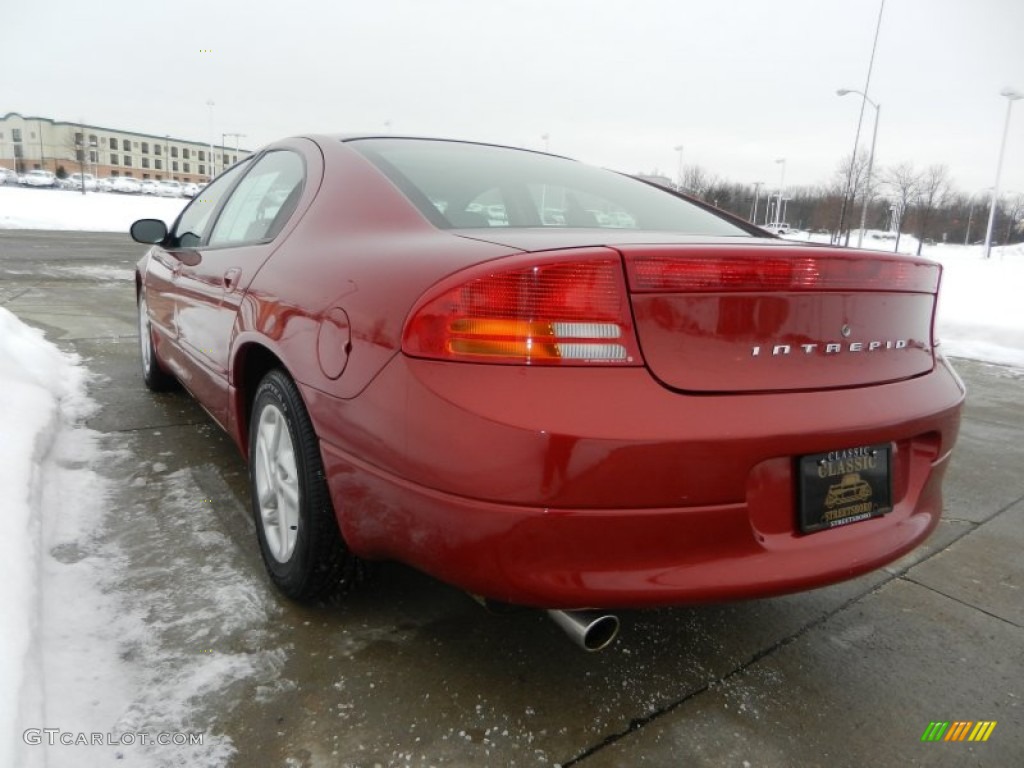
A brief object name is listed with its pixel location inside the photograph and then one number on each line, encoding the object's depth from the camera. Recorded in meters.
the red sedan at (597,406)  1.41
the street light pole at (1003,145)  27.25
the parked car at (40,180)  51.78
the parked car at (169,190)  54.12
